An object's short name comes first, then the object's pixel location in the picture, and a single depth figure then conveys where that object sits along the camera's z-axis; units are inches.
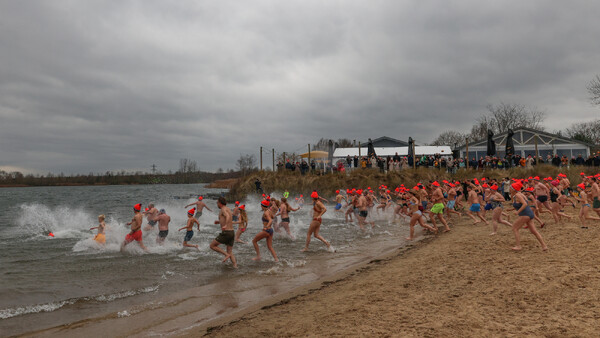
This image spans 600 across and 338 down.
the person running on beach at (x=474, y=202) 509.4
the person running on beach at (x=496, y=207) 409.1
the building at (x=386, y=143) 1765.5
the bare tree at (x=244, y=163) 3974.9
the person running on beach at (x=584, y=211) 424.2
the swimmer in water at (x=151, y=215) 518.0
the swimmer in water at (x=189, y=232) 442.9
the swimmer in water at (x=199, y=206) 558.5
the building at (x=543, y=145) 1355.8
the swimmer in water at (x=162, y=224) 472.4
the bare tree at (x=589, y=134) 2091.7
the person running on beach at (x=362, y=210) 609.3
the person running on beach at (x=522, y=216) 317.7
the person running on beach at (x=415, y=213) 464.4
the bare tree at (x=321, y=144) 3257.9
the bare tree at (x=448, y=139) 2662.4
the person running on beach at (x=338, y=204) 678.1
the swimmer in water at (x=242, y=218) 398.6
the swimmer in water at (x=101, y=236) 482.3
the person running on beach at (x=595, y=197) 456.4
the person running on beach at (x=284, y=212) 473.5
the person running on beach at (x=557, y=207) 478.5
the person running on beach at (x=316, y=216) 408.2
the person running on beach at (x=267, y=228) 368.5
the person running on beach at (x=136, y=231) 418.9
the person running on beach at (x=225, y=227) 347.3
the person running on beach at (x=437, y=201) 505.0
